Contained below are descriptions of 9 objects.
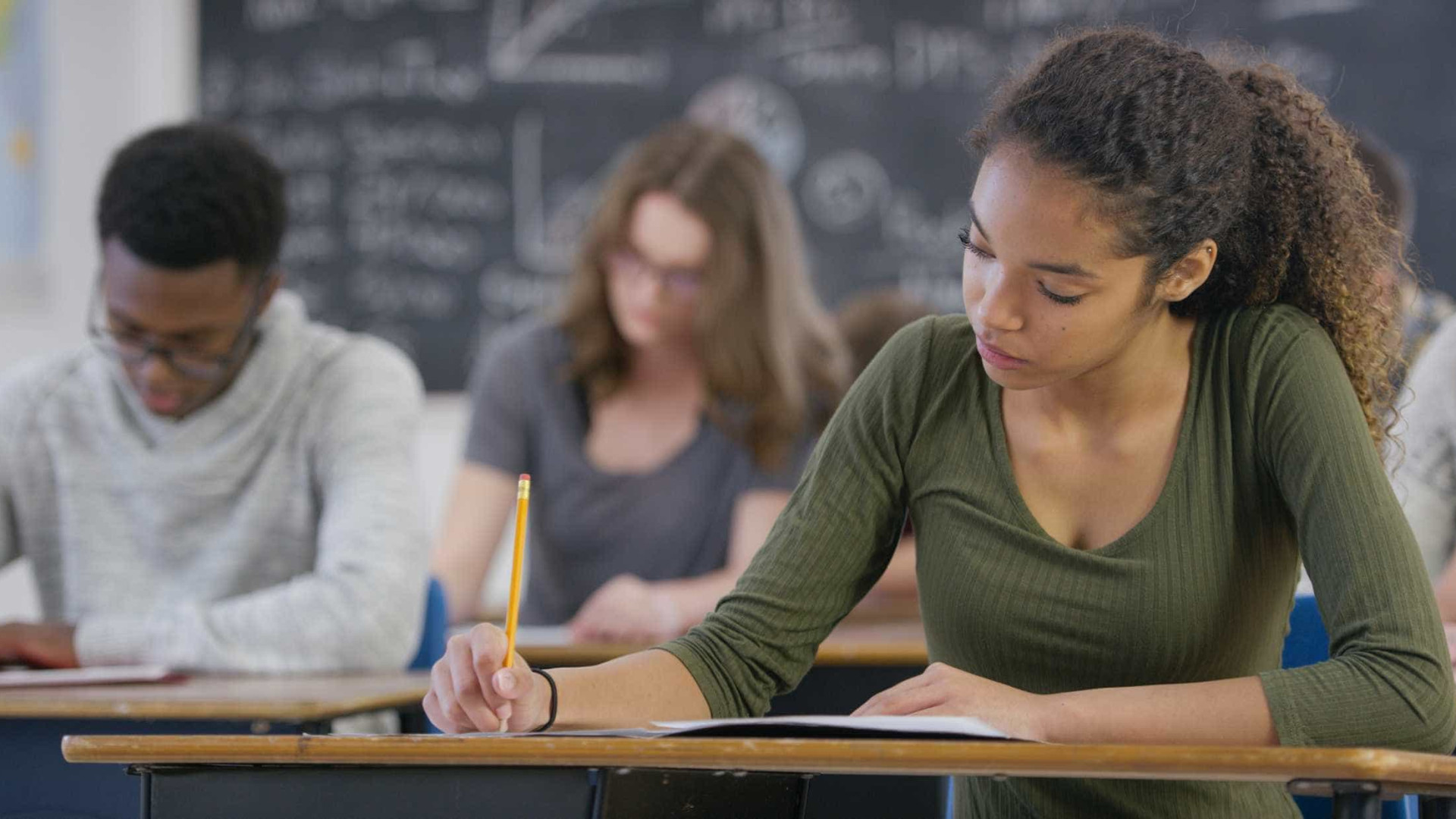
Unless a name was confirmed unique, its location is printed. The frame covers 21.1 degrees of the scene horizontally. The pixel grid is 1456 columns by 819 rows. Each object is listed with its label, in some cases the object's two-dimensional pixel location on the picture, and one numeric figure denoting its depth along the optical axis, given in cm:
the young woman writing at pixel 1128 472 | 282
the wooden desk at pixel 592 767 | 260
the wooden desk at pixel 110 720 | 314
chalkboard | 627
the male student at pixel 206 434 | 366
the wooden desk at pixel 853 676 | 362
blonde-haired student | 445
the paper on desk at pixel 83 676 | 333
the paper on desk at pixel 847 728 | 264
